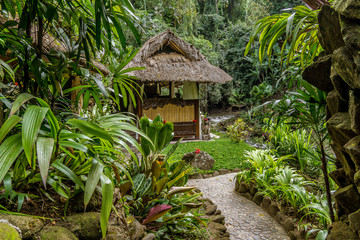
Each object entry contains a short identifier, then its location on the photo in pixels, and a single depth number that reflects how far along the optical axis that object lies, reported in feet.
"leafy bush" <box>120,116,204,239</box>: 6.47
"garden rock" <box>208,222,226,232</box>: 8.28
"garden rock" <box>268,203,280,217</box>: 10.28
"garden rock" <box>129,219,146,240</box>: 5.21
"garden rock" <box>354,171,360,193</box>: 4.36
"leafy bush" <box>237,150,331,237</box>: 8.86
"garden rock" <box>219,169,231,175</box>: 16.72
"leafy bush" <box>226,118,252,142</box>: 25.95
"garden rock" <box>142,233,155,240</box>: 5.48
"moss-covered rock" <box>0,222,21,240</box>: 2.65
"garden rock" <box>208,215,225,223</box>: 8.94
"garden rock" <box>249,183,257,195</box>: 12.22
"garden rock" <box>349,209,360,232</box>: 4.70
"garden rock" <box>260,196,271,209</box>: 10.97
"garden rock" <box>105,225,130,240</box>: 4.03
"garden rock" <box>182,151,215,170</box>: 16.80
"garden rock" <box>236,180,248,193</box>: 12.88
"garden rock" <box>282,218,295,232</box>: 8.98
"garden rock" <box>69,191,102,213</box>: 3.97
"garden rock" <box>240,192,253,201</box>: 12.36
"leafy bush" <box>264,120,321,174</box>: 13.69
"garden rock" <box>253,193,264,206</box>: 11.64
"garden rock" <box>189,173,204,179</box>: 15.64
